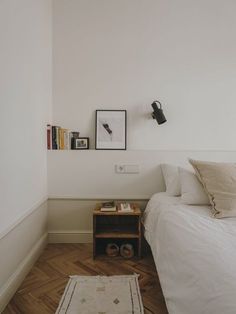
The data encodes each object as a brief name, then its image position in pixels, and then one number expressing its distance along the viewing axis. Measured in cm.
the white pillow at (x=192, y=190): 199
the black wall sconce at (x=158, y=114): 244
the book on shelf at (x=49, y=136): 242
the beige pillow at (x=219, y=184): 170
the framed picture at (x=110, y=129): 252
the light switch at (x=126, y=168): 247
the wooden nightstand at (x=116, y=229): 219
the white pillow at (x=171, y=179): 226
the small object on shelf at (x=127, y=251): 222
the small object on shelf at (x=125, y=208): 221
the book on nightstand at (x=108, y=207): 221
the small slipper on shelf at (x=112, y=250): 225
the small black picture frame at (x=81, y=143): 249
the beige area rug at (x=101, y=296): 150
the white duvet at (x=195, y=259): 89
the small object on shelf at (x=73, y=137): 250
